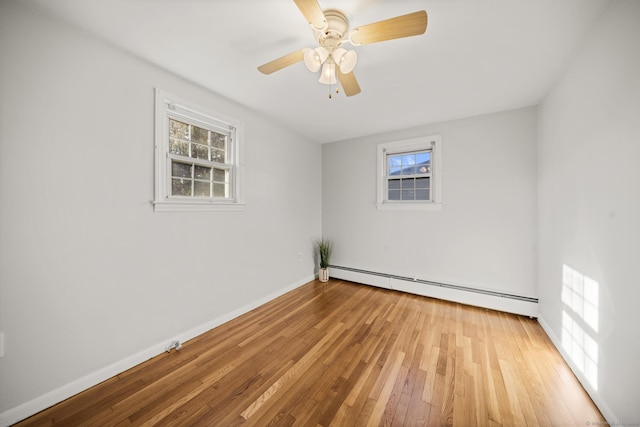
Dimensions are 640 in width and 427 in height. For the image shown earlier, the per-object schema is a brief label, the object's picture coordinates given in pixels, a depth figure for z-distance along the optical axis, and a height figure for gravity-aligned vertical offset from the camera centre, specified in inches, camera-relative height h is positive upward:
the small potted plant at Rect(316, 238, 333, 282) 158.9 -35.6
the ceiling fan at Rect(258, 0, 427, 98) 47.2 +42.1
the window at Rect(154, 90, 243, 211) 80.4 +22.5
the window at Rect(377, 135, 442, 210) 131.0 +24.5
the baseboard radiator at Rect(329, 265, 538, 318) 106.8 -43.9
